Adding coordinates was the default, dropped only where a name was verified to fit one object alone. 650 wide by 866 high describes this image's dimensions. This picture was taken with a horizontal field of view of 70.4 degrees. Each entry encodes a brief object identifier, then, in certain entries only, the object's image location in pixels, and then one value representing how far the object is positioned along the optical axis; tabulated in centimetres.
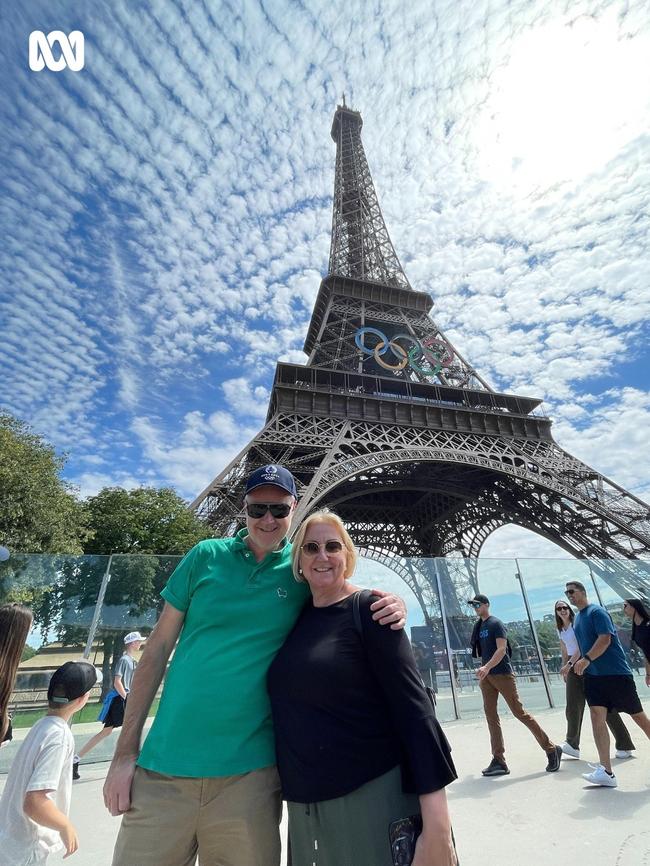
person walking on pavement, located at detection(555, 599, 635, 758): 496
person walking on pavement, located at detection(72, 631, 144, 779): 604
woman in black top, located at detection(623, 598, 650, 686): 562
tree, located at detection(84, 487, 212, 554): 1759
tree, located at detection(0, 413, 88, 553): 1387
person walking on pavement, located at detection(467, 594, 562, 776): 472
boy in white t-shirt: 190
